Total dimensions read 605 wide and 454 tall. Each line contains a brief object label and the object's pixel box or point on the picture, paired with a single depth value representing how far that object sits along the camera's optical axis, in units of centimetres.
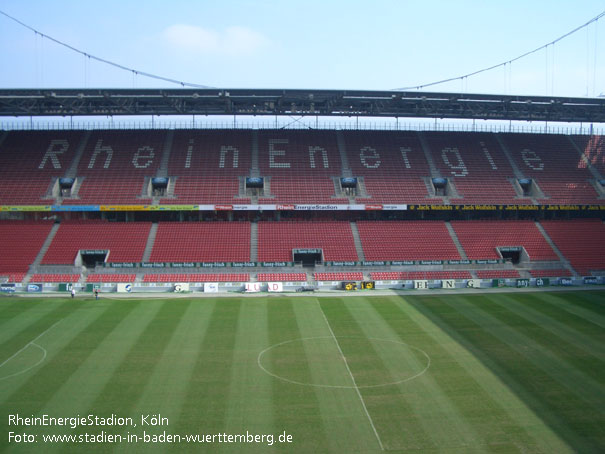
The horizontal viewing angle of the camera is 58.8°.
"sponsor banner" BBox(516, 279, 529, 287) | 4688
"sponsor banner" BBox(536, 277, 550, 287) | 4719
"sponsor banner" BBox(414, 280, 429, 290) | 4616
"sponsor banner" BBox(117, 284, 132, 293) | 4491
